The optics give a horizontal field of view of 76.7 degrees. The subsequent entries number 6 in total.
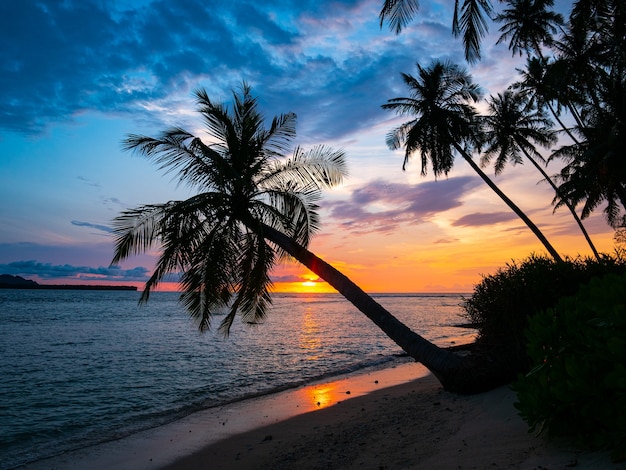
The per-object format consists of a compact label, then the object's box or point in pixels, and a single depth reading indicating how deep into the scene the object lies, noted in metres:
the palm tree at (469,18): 11.07
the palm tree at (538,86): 24.86
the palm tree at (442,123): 23.14
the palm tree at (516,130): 27.16
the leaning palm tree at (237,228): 9.66
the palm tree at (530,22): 24.05
